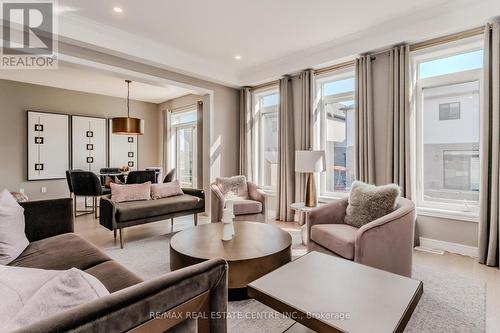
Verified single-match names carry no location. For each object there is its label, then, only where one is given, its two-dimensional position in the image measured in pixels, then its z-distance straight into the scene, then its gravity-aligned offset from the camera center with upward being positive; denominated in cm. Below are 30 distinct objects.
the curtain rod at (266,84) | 509 +155
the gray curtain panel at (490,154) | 280 +8
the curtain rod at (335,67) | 404 +153
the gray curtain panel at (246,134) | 550 +58
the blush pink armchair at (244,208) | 397 -72
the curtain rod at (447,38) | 301 +151
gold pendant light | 509 +71
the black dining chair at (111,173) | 609 -29
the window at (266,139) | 540 +48
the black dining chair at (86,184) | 506 -45
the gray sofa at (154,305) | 59 -40
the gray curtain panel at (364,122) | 371 +58
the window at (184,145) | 690 +47
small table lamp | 358 -6
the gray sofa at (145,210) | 338 -69
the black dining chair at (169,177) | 554 -34
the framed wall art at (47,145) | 582 +37
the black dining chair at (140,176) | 504 -30
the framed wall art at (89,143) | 641 +46
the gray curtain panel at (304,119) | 446 +75
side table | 353 -91
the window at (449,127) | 321 +45
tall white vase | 246 -59
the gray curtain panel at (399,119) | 341 +56
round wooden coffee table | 202 -76
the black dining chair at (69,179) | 524 -36
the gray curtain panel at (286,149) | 477 +23
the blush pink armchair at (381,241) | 221 -72
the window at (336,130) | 428 +53
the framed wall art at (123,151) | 705 +29
